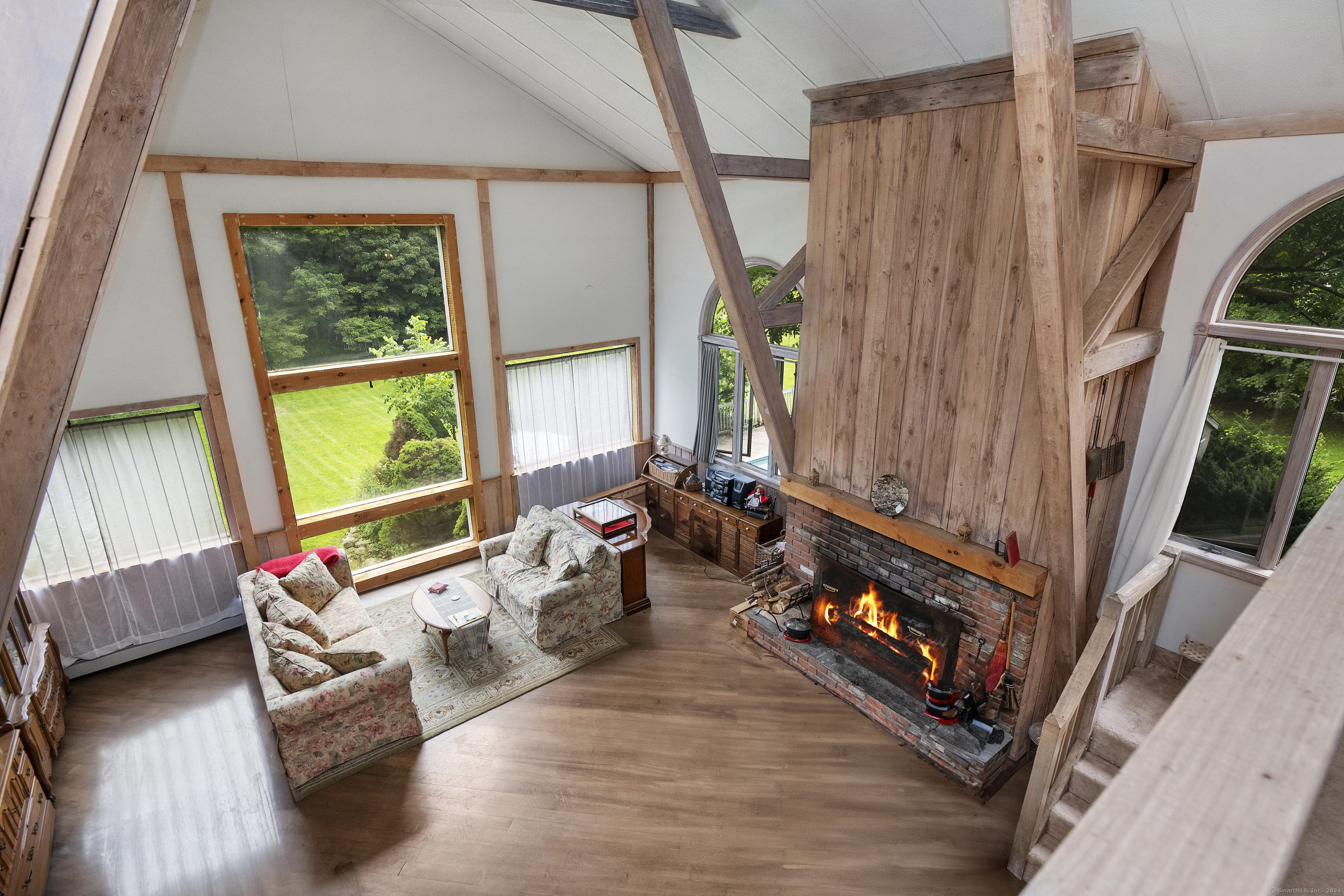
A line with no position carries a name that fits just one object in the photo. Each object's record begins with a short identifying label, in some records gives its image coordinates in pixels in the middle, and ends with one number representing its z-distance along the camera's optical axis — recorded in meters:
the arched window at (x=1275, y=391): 3.47
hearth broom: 4.23
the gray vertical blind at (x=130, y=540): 5.15
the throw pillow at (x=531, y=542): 6.15
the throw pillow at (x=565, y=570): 5.68
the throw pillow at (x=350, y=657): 4.44
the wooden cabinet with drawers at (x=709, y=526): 6.60
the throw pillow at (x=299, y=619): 4.95
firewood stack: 5.59
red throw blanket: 5.74
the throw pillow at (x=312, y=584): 5.62
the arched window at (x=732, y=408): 7.09
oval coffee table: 5.32
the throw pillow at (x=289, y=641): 4.54
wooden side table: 6.11
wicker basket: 7.46
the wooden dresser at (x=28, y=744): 3.47
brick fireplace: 4.22
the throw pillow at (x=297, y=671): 4.27
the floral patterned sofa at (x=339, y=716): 4.20
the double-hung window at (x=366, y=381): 5.78
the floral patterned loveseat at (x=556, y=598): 5.59
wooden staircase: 3.56
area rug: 4.97
